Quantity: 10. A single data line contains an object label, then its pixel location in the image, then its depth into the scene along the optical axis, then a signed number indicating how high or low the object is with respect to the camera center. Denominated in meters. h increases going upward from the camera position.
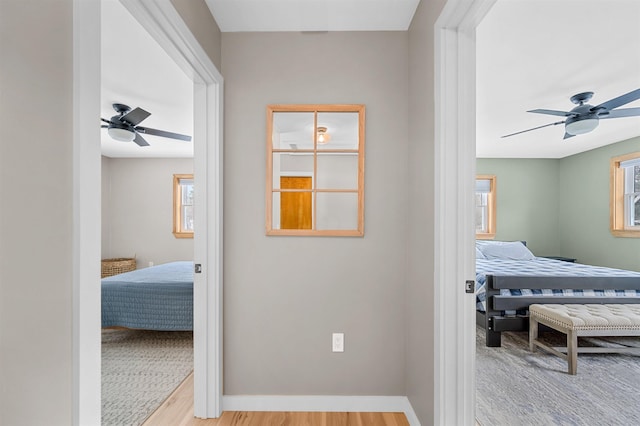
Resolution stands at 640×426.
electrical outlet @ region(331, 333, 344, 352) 2.15 -0.84
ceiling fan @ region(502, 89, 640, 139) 3.05 +0.92
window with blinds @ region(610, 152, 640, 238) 4.88 +0.26
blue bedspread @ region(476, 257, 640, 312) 3.31 -0.67
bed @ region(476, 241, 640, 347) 3.25 -0.78
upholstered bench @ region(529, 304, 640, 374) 2.69 -0.89
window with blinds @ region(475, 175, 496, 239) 6.04 +0.11
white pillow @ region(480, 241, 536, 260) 5.15 -0.59
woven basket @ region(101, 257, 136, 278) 5.82 -0.95
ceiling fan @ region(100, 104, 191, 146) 3.23 +0.89
